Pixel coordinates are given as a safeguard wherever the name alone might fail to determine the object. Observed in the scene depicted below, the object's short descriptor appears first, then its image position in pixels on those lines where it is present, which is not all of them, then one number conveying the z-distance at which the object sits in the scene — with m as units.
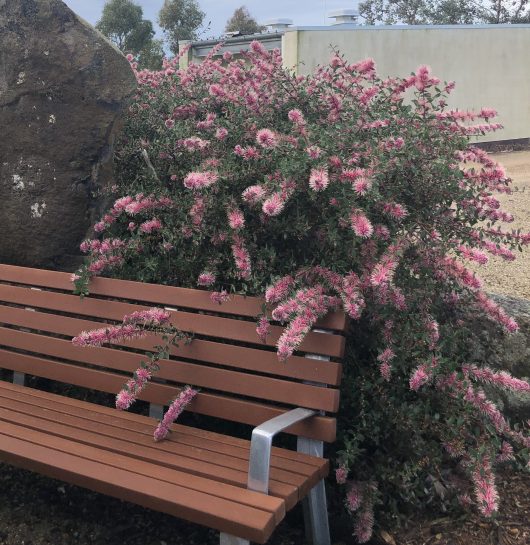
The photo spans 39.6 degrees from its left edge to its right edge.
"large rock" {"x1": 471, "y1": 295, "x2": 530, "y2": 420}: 3.28
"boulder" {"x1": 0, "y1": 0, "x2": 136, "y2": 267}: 3.73
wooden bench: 2.23
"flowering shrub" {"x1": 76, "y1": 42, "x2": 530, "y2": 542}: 2.64
